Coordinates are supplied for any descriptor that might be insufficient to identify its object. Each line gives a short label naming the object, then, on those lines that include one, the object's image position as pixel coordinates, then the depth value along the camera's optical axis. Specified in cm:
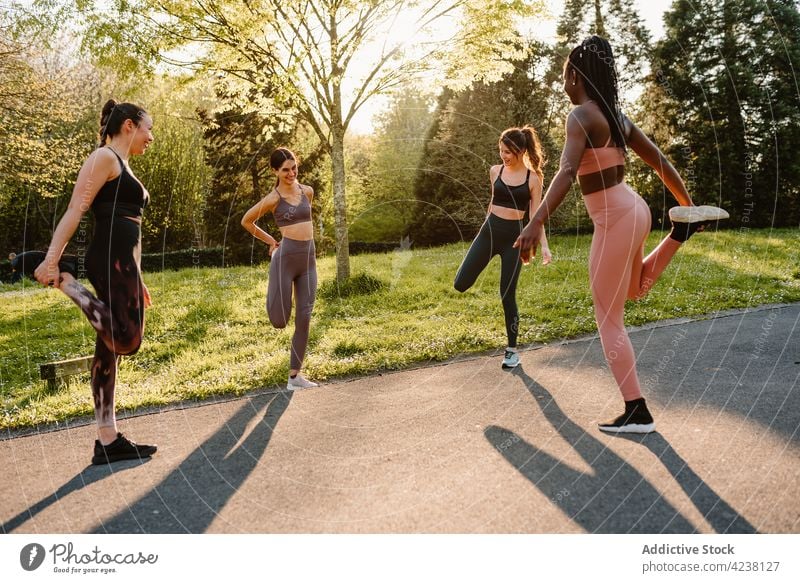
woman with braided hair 351
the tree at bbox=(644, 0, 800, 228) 1420
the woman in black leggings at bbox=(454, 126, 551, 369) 579
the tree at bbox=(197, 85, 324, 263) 1714
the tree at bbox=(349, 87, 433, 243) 1592
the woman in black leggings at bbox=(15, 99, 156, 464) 345
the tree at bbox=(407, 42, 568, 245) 1991
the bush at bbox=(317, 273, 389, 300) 991
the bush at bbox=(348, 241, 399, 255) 1701
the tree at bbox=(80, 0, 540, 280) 883
